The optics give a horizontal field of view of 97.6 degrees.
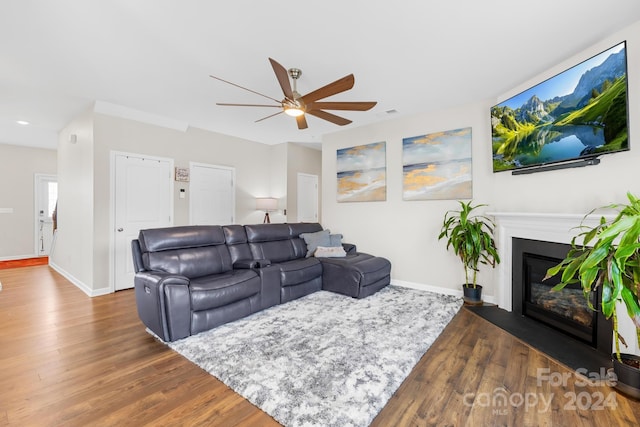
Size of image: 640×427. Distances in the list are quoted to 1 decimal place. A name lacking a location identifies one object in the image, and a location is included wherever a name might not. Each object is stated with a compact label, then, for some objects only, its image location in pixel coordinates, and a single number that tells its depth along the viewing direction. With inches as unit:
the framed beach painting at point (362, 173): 178.9
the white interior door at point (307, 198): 247.9
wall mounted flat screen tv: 86.3
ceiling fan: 90.5
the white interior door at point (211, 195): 194.5
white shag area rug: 65.7
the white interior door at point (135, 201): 160.2
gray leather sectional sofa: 98.6
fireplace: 91.5
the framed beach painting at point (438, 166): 148.6
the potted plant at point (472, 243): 131.7
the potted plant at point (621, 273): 63.6
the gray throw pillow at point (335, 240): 175.9
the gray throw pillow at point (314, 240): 172.2
